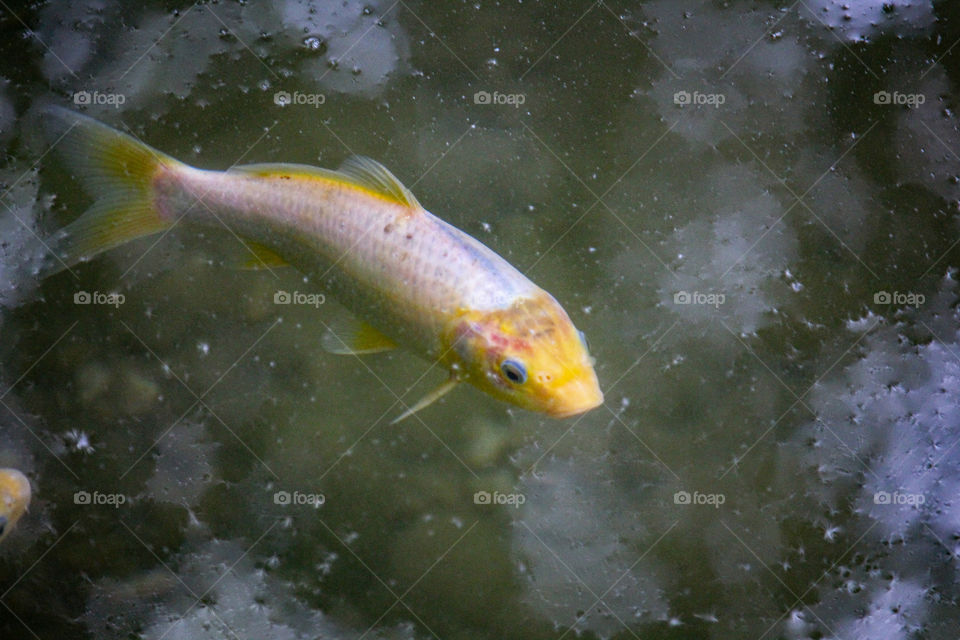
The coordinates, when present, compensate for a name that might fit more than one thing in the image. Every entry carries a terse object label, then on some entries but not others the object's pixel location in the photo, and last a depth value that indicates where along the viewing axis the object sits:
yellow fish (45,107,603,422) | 2.18
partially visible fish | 2.78
